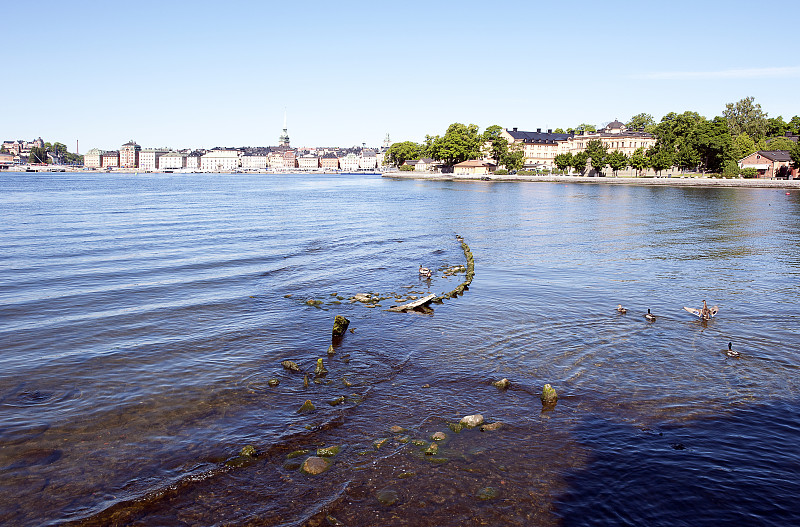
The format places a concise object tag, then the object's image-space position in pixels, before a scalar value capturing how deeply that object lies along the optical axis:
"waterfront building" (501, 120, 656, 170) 183.50
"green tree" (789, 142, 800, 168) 127.09
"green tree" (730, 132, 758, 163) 153.75
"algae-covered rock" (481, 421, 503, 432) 11.54
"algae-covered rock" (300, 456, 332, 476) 10.05
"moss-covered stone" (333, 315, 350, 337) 17.47
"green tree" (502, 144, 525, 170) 194.88
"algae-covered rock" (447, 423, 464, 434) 11.53
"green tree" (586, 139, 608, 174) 167.88
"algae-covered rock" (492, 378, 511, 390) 13.62
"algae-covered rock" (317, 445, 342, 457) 10.57
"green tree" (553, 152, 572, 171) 182.12
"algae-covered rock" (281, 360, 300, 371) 15.01
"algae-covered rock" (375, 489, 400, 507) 9.19
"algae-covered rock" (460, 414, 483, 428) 11.69
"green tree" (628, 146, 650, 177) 156.62
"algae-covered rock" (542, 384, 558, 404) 12.77
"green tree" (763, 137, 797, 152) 154.00
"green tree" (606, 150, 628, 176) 165.38
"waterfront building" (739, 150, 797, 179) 137.25
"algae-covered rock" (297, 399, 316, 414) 12.49
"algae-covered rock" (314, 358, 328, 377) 14.60
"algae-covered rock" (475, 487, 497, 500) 9.34
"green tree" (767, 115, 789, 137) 175.88
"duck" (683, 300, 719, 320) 19.47
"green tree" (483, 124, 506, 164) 199.04
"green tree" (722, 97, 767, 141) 181.88
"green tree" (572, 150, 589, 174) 172.25
